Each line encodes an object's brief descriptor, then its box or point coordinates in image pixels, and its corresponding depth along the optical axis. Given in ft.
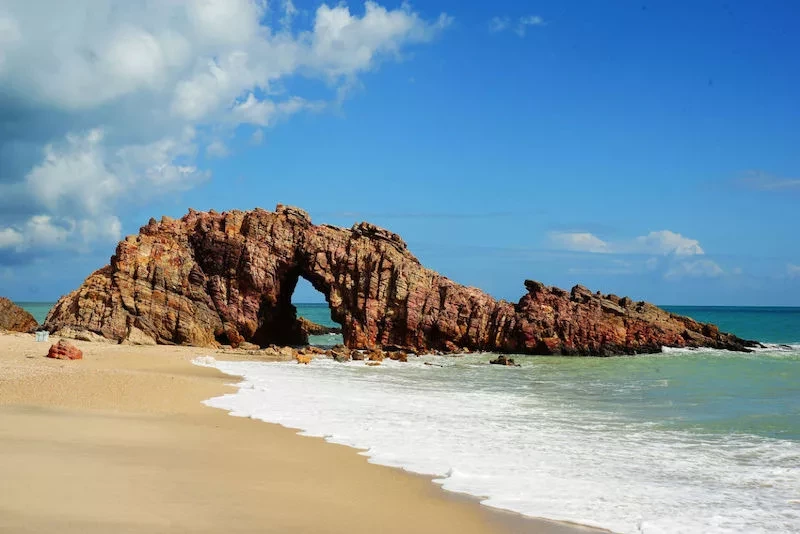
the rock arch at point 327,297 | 116.57
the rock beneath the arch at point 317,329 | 198.80
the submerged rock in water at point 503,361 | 103.58
